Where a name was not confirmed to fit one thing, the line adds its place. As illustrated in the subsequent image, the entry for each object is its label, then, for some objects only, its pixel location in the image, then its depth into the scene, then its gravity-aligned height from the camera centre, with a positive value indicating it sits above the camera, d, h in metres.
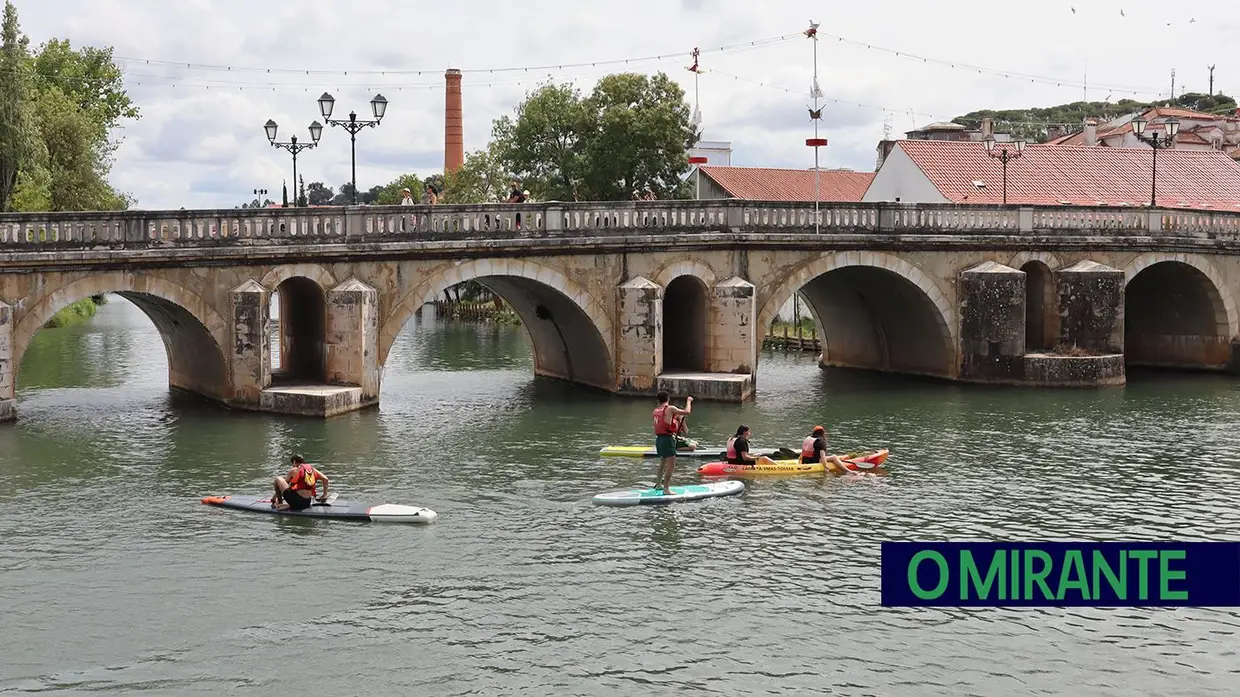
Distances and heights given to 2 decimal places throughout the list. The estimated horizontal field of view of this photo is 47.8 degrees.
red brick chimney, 81.56 +10.70
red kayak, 26.52 -3.04
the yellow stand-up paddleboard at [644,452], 28.30 -2.91
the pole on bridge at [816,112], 39.06 +5.49
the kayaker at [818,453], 26.83 -2.78
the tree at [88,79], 66.06 +11.32
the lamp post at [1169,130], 41.88 +5.34
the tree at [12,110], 51.28 +7.46
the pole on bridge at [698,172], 62.06 +6.24
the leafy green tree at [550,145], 67.50 +8.10
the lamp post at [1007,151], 49.78 +5.93
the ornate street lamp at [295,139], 34.50 +4.40
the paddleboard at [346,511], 22.39 -3.25
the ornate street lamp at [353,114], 33.22 +4.72
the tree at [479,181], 77.06 +7.12
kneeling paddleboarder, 22.77 -2.90
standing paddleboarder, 24.03 -2.19
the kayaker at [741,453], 26.62 -2.75
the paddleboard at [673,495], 23.84 -3.22
